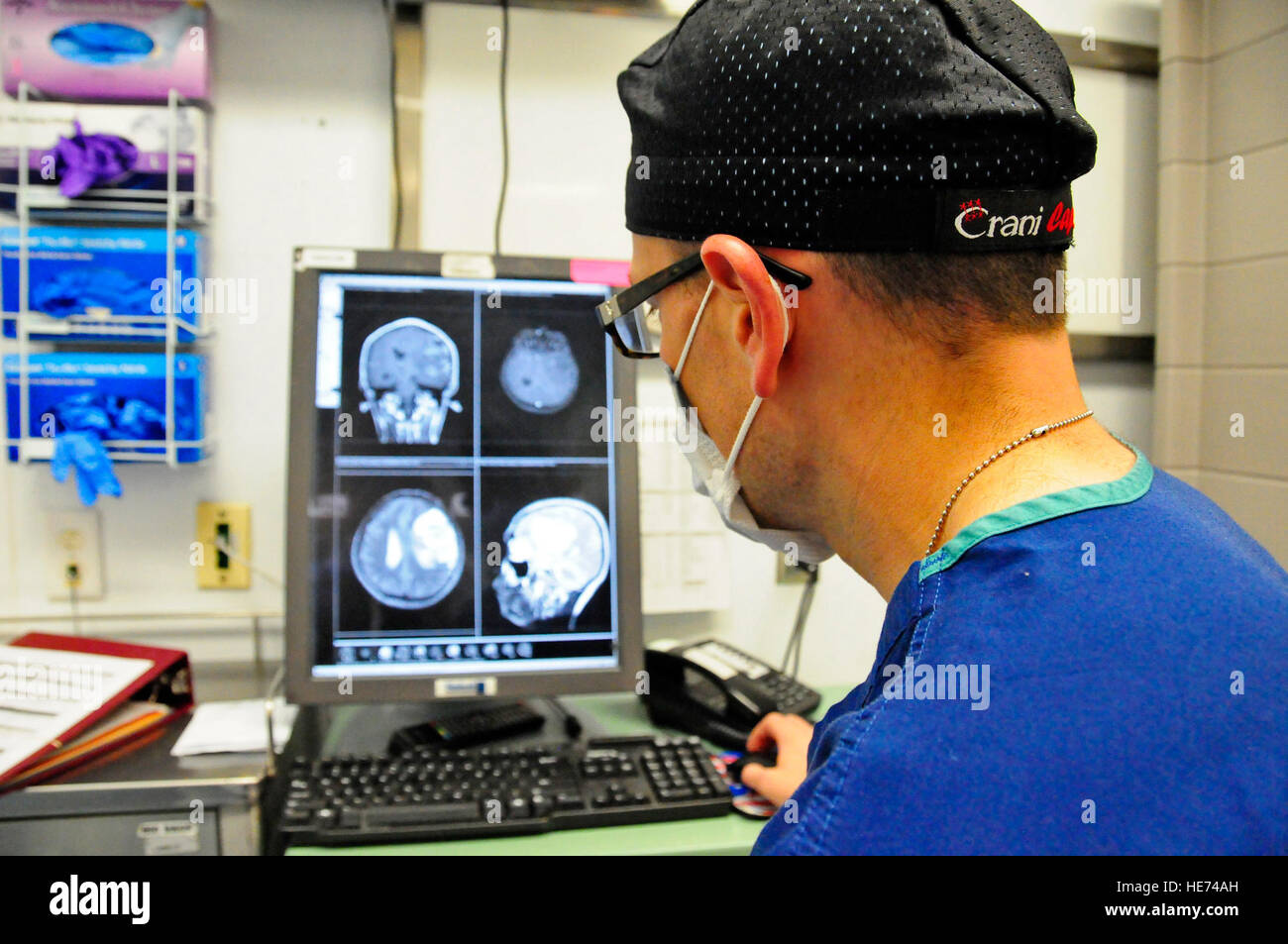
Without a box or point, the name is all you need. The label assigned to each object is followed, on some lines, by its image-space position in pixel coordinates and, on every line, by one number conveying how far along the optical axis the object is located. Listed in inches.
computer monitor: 51.0
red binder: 41.1
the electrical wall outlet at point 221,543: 60.2
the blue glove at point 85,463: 54.6
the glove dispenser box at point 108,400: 55.5
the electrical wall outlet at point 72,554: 59.0
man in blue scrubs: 20.1
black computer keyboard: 40.1
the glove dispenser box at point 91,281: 55.2
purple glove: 54.3
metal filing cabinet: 40.1
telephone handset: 52.4
